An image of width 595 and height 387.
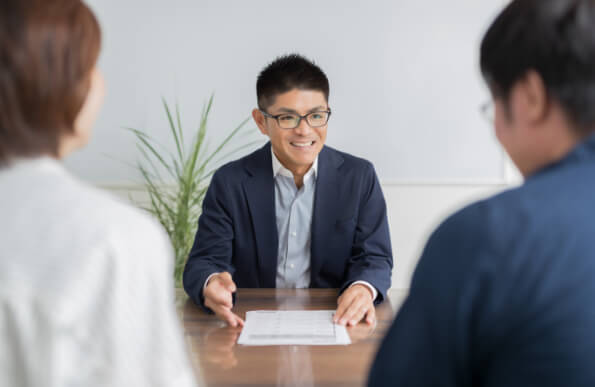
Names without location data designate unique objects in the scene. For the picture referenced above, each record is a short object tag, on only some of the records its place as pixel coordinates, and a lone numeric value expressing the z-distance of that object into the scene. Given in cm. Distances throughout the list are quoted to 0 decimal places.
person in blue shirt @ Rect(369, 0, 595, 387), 63
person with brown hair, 65
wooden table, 117
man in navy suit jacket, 209
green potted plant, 324
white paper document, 139
